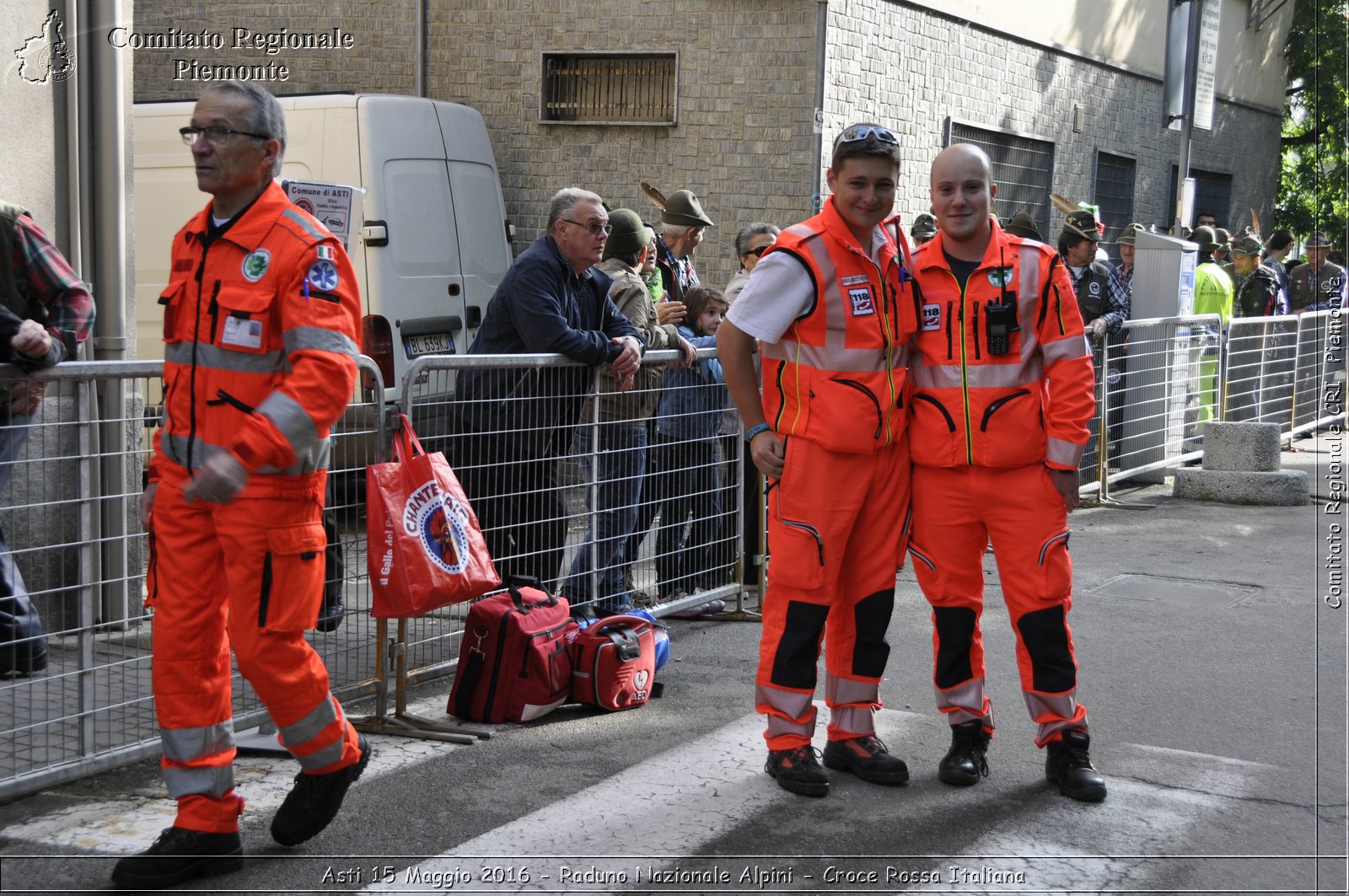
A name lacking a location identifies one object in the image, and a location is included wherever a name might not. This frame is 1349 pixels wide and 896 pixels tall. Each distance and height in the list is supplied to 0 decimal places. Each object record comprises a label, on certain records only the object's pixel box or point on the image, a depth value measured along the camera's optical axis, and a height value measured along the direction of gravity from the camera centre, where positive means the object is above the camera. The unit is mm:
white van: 10195 +597
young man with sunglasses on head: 4672 -362
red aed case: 5602 -1398
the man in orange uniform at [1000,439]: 4758 -408
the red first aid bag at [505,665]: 5445 -1364
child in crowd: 7051 -836
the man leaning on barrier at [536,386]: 5801 -358
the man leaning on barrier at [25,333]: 4418 -167
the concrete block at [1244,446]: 11734 -1001
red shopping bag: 4953 -837
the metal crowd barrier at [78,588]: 4523 -967
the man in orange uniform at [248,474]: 3850 -470
